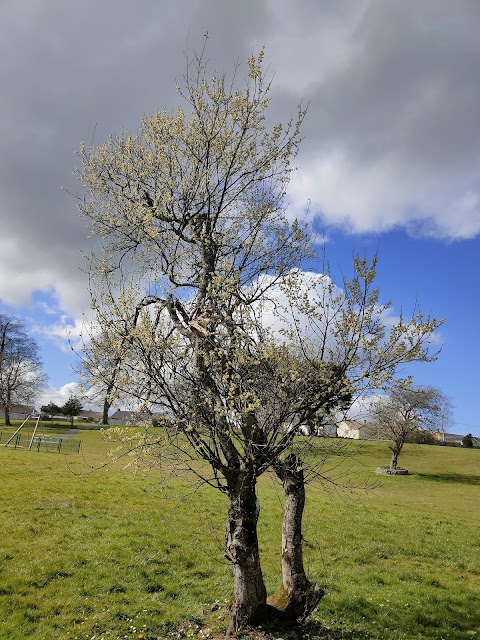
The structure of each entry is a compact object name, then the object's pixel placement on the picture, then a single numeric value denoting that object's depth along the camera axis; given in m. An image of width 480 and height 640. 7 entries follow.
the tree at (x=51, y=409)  76.25
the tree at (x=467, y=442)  73.94
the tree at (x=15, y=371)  66.06
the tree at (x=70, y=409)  73.95
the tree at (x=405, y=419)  41.09
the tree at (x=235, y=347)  7.31
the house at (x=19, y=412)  96.02
